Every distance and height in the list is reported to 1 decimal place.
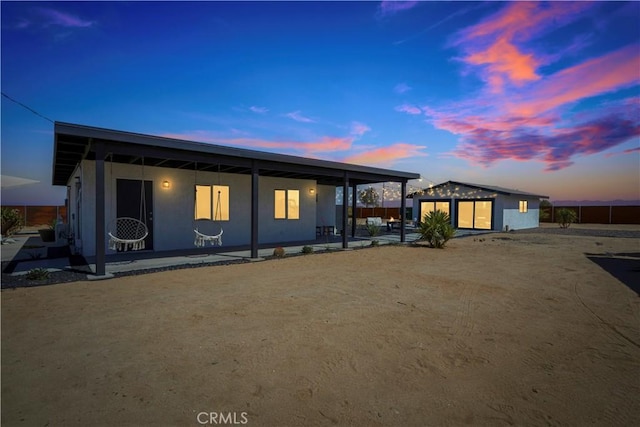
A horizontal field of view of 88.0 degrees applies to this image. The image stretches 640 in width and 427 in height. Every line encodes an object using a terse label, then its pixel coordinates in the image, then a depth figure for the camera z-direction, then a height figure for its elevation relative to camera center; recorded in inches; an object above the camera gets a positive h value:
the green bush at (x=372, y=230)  601.5 -36.4
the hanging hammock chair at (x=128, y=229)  353.9 -25.6
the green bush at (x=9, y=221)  571.1 -30.5
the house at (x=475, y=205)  834.8 +19.4
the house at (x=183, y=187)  269.3 +24.4
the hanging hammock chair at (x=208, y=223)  420.4 -20.5
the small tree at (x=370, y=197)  1444.4 +58.0
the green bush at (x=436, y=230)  465.7 -26.3
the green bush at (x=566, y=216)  960.0 -8.0
